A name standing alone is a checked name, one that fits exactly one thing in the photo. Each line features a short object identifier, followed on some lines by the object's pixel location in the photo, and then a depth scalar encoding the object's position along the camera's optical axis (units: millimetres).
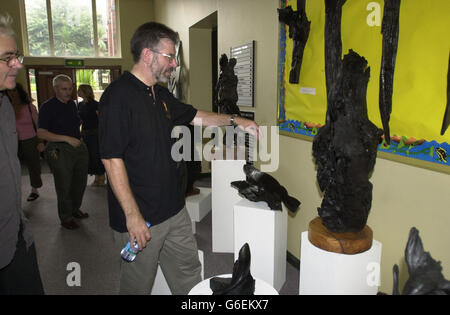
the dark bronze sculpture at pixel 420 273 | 905
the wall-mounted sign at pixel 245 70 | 3182
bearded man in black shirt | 1439
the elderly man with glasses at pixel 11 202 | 1204
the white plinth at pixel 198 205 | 3461
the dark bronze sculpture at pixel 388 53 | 1662
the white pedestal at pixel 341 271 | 1517
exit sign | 7789
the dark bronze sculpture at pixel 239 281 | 1396
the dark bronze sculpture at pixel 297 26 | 2342
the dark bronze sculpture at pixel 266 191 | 2275
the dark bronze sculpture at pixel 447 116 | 1450
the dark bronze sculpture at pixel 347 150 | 1518
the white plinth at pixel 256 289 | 1439
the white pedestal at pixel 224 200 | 2947
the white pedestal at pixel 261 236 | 2215
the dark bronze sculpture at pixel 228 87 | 3227
